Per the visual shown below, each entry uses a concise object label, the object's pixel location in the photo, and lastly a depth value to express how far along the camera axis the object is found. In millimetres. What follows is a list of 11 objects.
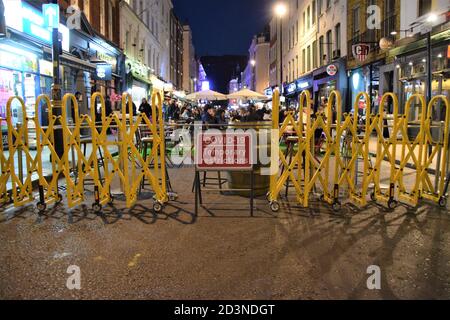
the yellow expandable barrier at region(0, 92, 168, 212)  6727
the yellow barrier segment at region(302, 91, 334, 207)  6703
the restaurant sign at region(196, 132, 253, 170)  6535
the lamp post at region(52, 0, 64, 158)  10781
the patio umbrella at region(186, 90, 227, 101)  25947
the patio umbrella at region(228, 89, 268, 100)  25194
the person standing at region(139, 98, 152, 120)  16344
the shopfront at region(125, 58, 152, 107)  29141
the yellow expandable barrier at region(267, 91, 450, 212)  6707
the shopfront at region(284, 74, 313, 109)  35131
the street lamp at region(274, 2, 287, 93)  29094
